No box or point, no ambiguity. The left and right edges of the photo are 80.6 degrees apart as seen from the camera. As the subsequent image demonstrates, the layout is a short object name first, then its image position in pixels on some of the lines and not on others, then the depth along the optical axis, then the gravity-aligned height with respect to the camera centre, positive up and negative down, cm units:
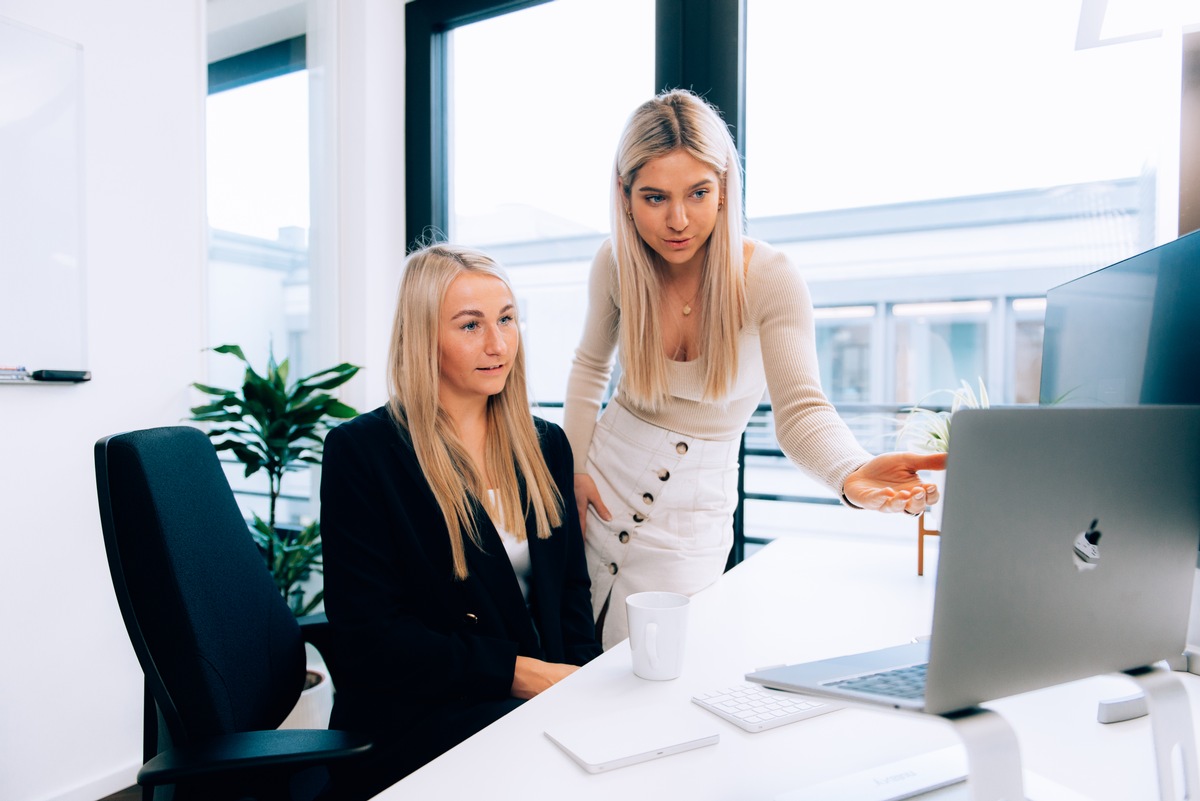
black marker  186 -2
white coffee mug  88 -33
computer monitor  81 +5
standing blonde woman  137 +3
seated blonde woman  109 -29
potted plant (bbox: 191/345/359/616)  221 -18
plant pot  207 -100
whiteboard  182 +45
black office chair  79 -32
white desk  64 -38
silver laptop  51 -15
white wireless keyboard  76 -38
